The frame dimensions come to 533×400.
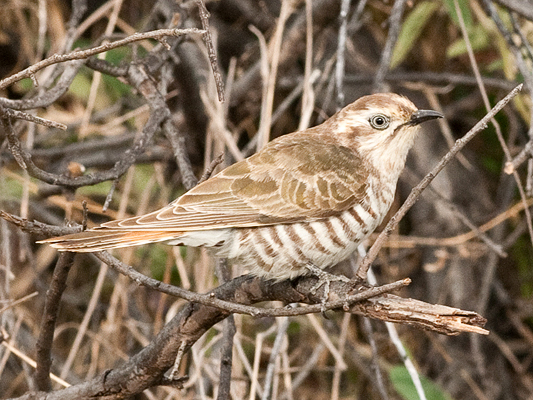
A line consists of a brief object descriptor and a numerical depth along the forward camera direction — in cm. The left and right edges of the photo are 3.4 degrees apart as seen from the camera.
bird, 327
